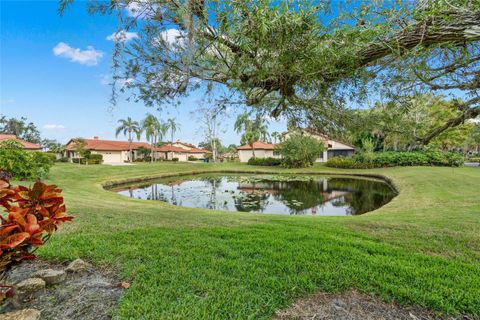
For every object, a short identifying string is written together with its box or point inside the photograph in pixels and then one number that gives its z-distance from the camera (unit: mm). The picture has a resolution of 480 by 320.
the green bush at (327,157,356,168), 27244
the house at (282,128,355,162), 35616
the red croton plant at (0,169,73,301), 1482
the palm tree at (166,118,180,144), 50512
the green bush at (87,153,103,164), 33031
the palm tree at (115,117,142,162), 42506
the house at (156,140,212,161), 53184
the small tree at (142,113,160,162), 43531
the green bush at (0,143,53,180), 12586
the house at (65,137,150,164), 37406
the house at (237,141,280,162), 40906
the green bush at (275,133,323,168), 27641
